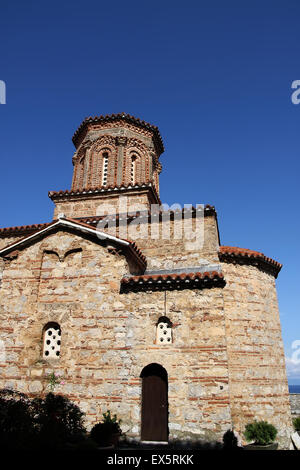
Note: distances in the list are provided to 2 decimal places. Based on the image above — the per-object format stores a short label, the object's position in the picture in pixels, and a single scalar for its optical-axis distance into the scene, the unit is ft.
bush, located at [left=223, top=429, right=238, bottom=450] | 20.93
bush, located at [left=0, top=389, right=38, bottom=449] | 18.13
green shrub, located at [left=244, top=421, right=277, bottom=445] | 26.84
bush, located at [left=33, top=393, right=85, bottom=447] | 19.71
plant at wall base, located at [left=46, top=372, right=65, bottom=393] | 24.88
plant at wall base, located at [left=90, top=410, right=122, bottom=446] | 20.25
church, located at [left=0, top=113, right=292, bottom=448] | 23.36
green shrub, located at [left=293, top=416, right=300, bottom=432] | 37.25
